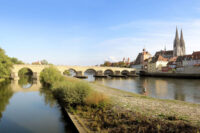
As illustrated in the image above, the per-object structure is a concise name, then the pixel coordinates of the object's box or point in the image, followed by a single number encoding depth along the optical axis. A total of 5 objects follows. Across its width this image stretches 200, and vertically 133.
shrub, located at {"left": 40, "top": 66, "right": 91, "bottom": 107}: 12.54
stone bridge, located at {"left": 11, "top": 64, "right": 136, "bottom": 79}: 54.28
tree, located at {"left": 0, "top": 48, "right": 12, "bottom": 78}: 40.91
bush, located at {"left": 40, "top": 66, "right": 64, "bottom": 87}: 32.53
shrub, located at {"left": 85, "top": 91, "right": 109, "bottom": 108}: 11.58
